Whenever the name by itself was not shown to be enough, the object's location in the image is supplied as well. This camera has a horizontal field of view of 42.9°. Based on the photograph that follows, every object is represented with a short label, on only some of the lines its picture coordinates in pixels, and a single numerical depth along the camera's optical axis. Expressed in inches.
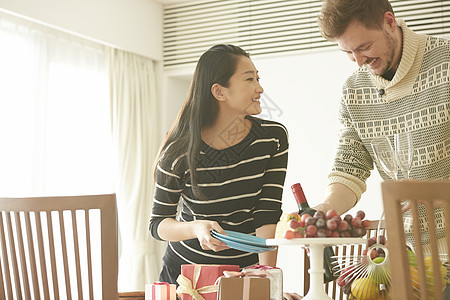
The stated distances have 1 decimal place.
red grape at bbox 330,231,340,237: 46.6
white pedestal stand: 45.3
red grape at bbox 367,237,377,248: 47.5
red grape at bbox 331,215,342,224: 46.8
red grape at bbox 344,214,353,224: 48.0
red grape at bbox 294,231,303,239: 46.8
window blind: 172.7
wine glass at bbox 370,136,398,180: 50.8
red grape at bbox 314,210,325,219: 46.8
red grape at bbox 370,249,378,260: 46.9
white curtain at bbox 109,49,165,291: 191.8
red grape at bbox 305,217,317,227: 46.8
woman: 74.6
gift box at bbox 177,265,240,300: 53.9
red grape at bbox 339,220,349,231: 46.7
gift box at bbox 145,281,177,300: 54.0
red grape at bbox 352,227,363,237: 47.8
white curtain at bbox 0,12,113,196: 157.5
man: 67.2
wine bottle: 52.9
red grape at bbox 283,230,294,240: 46.2
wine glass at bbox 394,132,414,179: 51.3
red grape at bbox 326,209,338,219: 47.1
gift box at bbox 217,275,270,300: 48.0
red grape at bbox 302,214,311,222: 47.3
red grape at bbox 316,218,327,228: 46.3
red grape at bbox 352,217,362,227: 47.7
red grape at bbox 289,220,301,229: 46.8
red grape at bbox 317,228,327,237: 46.1
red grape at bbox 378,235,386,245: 47.6
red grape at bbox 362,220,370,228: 48.8
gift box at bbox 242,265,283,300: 50.3
